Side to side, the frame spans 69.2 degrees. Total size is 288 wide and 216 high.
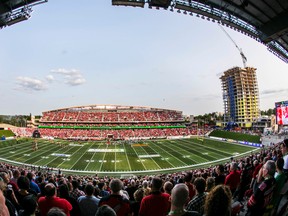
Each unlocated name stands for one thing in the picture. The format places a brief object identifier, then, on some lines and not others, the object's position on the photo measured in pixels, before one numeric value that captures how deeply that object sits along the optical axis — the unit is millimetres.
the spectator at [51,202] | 4059
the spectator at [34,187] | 6624
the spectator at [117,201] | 3870
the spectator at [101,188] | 7744
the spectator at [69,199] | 4430
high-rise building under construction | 114250
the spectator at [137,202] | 4595
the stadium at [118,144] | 30625
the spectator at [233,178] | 6891
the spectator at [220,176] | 6995
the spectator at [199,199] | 3590
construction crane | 145650
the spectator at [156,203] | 3798
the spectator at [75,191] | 6195
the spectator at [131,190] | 7299
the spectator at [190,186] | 5854
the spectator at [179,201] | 2688
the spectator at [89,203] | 4656
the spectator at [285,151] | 5566
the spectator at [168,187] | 5555
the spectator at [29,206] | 3494
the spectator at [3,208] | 2562
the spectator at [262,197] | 3664
